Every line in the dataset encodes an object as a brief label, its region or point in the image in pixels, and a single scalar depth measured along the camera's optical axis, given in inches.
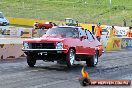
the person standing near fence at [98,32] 1246.7
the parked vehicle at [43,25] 1941.4
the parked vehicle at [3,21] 1825.8
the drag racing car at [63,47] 633.0
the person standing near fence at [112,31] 1673.5
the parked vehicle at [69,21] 2181.8
